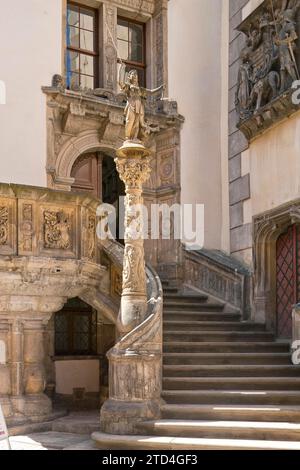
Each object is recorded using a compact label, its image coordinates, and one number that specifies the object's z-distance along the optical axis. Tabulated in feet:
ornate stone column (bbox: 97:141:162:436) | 28.89
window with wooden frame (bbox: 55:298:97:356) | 43.42
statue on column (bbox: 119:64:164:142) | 30.96
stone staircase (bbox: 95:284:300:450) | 26.94
